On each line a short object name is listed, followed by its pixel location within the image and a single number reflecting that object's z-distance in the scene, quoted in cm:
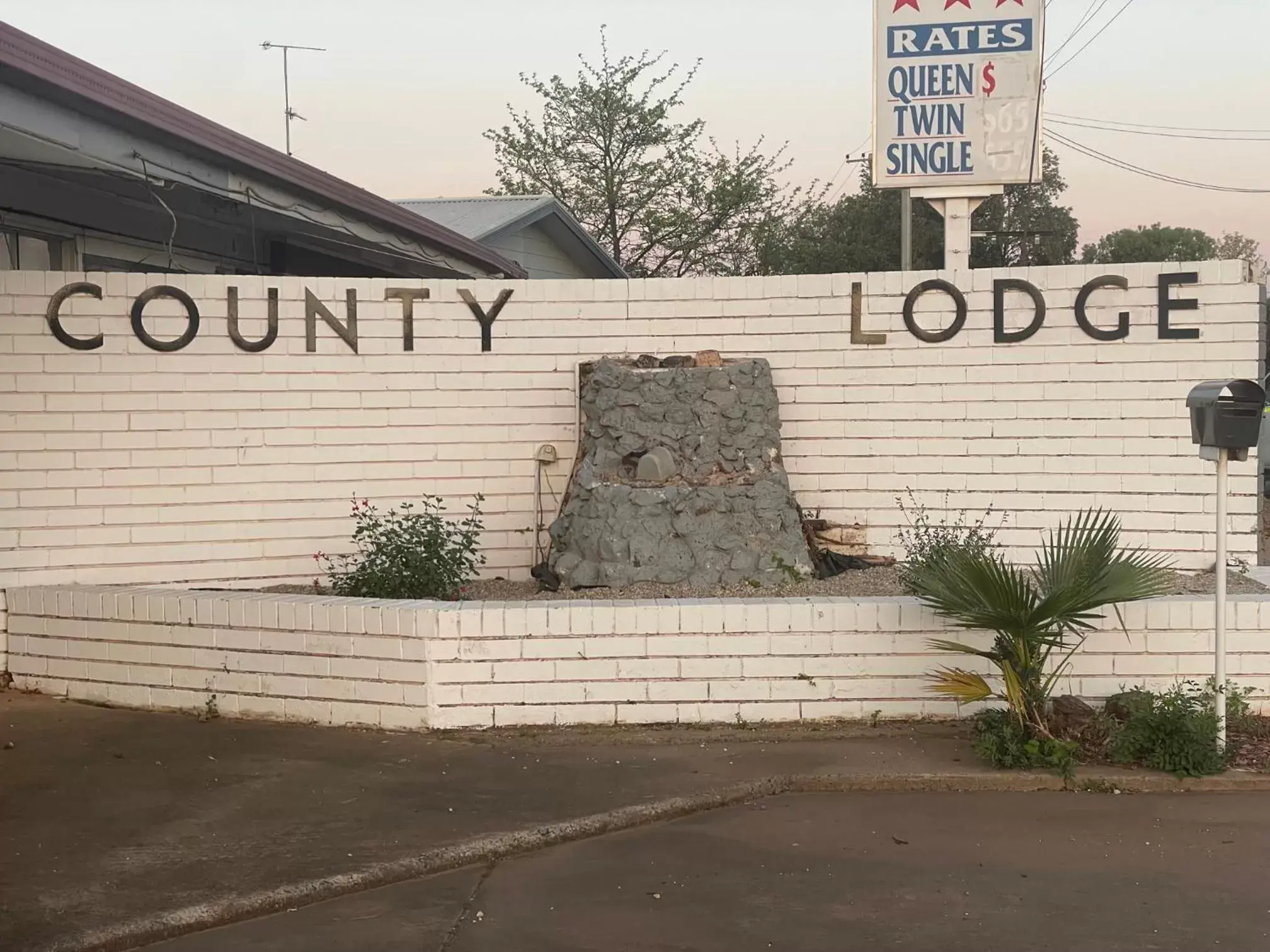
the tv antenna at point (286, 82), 2420
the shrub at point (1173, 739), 634
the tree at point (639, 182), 2941
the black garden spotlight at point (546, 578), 878
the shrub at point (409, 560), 811
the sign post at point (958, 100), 1003
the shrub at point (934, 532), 884
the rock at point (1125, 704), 667
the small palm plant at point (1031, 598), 625
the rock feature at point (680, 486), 850
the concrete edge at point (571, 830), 473
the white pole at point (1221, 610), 635
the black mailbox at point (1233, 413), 622
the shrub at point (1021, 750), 640
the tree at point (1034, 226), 3803
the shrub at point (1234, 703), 676
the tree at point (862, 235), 3666
